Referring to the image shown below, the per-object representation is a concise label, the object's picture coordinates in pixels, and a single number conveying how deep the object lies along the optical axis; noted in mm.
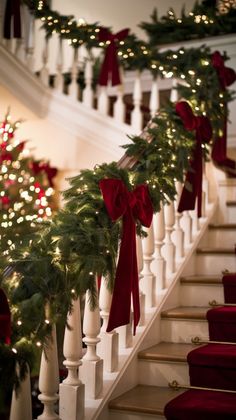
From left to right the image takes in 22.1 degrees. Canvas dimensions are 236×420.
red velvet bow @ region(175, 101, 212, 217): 3734
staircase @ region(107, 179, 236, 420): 2789
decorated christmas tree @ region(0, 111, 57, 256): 5126
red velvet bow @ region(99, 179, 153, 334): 2588
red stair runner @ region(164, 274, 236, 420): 2545
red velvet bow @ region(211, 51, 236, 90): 4445
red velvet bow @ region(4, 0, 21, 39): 5723
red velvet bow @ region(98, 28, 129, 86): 5723
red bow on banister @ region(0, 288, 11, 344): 1999
